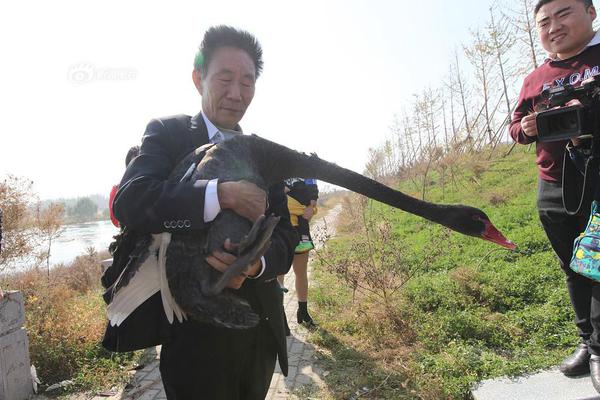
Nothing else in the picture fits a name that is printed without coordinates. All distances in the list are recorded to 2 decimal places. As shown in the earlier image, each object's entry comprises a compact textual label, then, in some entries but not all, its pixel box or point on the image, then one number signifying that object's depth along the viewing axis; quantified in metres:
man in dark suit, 1.42
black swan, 1.38
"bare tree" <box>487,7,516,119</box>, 20.62
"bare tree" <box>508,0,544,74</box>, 18.56
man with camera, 2.62
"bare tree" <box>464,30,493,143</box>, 21.55
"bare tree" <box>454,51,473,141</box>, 23.74
